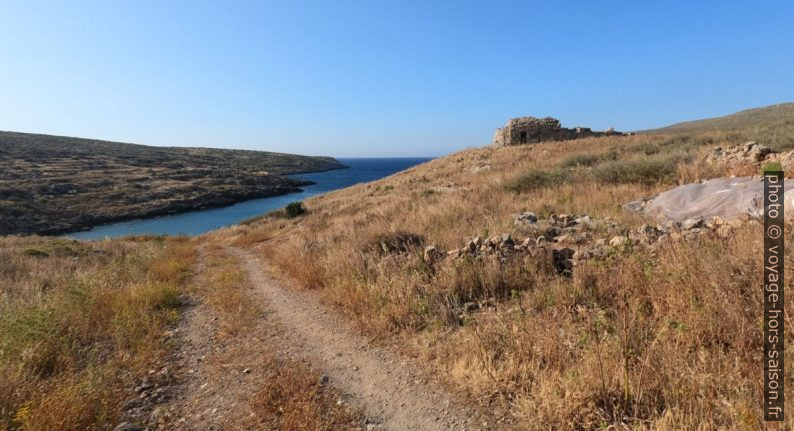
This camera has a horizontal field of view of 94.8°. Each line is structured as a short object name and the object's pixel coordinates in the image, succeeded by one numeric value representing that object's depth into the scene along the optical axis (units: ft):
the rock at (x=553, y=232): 23.29
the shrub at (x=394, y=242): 26.43
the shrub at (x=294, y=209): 77.71
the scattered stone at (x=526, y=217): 26.76
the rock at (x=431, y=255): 21.80
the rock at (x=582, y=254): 18.10
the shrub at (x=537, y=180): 41.98
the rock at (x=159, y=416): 11.69
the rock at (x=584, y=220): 24.64
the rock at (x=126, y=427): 11.19
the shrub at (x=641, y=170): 36.57
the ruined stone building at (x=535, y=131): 96.63
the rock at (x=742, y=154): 32.91
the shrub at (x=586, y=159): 52.80
